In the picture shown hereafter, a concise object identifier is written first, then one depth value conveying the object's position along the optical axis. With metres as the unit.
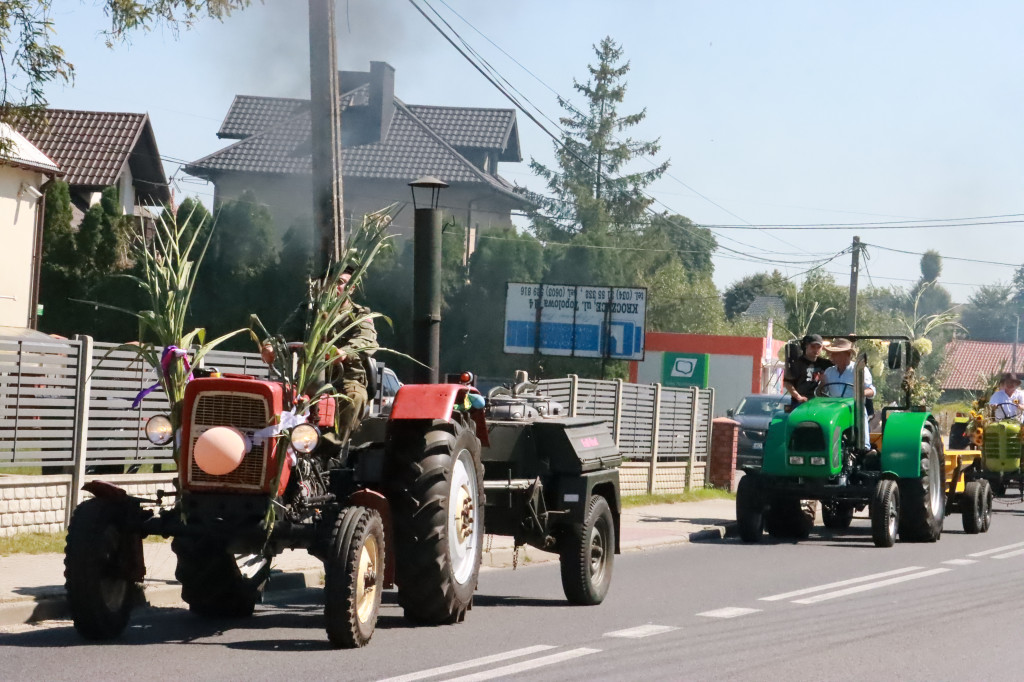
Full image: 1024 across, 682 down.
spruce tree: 64.19
